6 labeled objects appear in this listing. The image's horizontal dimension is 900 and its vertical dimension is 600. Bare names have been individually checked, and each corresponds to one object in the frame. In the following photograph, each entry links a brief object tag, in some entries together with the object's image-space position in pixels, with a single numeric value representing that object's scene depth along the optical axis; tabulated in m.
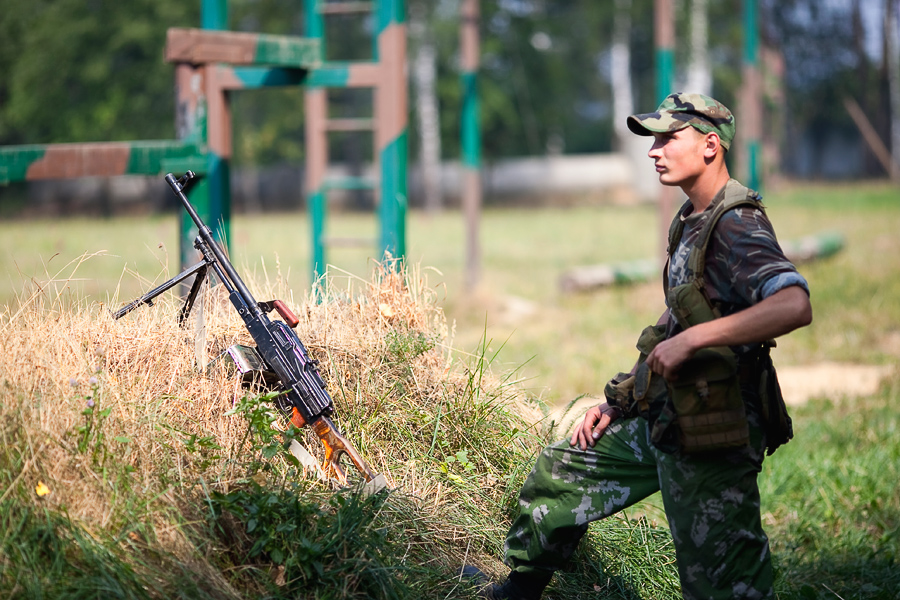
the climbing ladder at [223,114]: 9.83
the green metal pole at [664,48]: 21.36
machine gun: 6.50
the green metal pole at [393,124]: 13.09
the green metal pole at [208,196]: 10.62
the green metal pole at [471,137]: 22.89
